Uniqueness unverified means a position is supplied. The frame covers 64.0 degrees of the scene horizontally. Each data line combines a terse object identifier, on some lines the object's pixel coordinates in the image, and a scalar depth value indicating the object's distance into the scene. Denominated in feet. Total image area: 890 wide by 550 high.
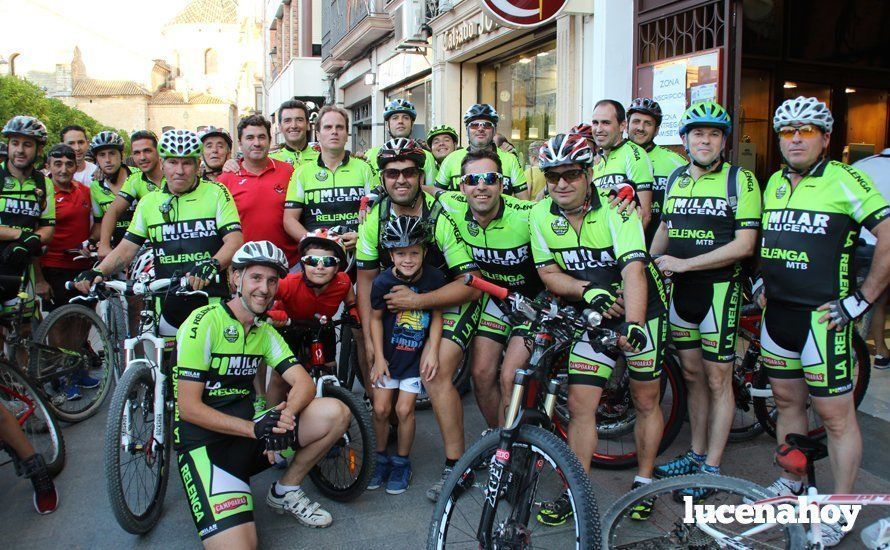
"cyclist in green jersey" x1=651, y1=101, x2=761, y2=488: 13.42
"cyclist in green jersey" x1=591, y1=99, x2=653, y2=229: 17.44
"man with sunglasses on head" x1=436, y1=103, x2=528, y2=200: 20.49
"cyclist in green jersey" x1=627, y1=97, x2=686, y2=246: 18.04
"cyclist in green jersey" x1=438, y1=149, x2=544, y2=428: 14.16
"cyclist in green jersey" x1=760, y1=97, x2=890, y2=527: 11.35
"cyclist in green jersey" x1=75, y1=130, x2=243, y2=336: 15.46
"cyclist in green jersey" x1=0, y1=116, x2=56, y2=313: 18.60
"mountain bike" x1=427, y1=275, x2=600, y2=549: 9.91
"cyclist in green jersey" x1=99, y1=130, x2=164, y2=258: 19.79
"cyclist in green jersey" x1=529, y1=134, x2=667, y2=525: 11.76
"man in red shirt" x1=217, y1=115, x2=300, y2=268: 18.93
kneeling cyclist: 11.21
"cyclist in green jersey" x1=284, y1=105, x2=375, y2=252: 18.29
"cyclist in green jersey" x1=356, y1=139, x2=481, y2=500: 13.97
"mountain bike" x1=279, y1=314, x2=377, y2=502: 13.60
